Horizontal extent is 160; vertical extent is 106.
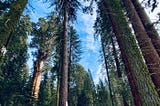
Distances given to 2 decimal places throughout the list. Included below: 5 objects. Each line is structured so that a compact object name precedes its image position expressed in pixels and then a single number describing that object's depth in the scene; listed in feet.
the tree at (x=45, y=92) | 43.74
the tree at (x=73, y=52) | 43.66
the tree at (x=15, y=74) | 31.12
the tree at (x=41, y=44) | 31.42
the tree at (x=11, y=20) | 9.71
